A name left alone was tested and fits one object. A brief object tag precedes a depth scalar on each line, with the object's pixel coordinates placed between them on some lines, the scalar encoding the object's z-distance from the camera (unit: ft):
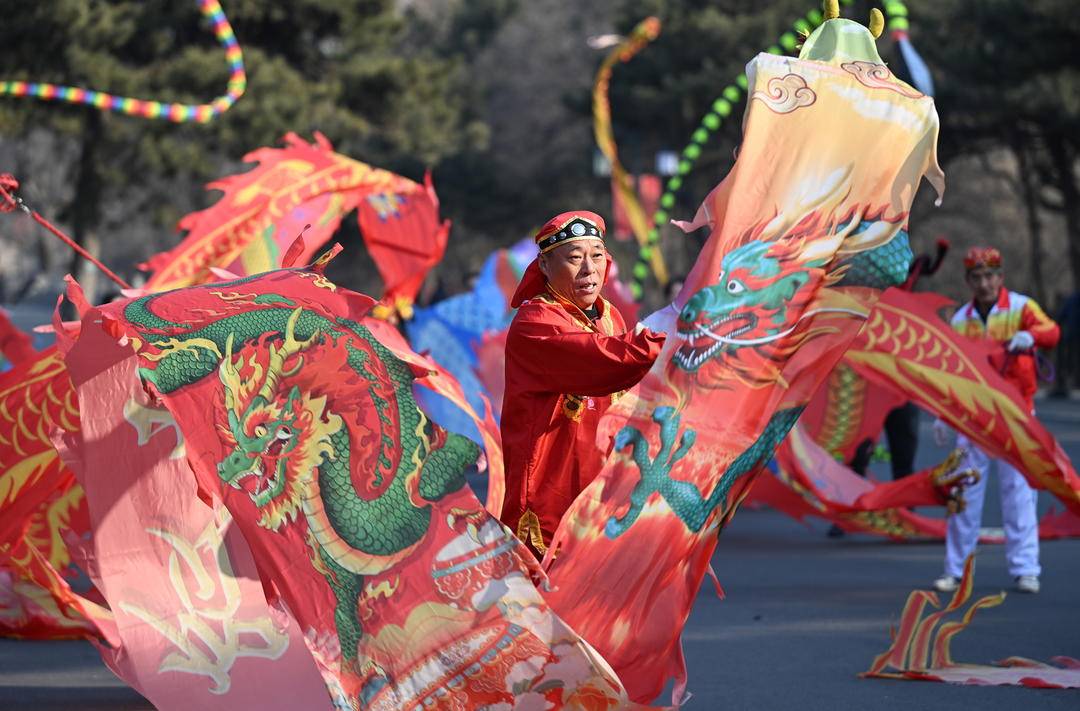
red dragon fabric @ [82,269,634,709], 28.43
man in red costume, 30.76
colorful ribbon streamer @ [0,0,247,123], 68.25
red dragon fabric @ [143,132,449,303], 59.57
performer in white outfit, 52.62
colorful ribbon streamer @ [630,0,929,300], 61.85
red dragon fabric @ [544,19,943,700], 29.03
